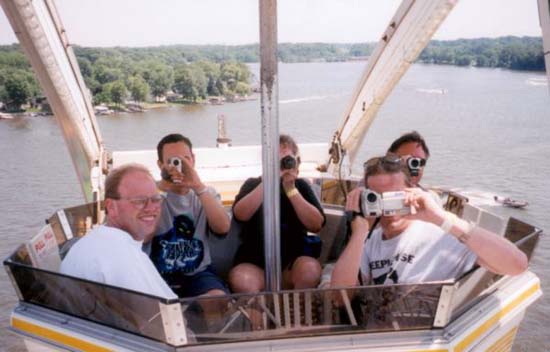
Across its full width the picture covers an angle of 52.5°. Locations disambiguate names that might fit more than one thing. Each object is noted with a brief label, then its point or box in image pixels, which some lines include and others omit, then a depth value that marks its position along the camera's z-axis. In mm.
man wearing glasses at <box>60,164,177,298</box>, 2039
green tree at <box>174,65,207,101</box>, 50156
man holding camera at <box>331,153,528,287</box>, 2141
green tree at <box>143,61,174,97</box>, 50469
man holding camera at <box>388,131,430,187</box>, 3135
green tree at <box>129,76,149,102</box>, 50062
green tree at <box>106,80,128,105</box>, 44062
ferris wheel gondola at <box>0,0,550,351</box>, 1950
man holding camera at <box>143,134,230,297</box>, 2768
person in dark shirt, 2941
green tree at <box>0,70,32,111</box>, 46406
